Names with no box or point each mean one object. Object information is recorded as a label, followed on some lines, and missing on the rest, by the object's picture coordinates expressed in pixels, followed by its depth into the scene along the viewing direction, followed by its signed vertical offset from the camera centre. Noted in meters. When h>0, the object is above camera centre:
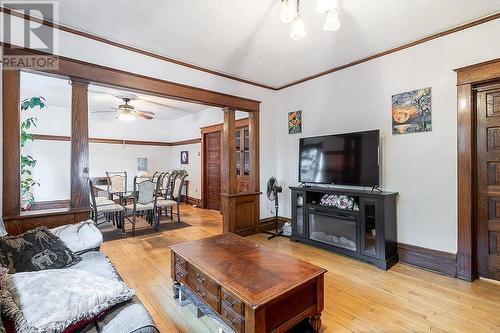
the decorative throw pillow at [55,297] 1.00 -0.58
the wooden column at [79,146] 2.70 +0.25
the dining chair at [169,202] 4.93 -0.71
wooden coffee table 1.48 -0.78
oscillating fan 4.31 -0.43
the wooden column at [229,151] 4.17 +0.28
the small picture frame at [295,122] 4.31 +0.80
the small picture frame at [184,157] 7.71 +0.35
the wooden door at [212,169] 6.43 -0.04
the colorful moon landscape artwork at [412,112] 2.89 +0.66
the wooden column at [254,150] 4.48 +0.31
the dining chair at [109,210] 4.26 -0.74
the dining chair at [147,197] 4.67 -0.57
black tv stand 2.93 -0.78
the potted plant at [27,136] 3.17 +0.46
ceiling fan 5.05 +1.19
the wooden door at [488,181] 2.54 -0.17
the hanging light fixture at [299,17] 1.61 +1.05
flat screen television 3.15 +0.10
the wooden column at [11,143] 2.32 +0.25
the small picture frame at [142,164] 7.81 +0.13
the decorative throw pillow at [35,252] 1.68 -0.61
